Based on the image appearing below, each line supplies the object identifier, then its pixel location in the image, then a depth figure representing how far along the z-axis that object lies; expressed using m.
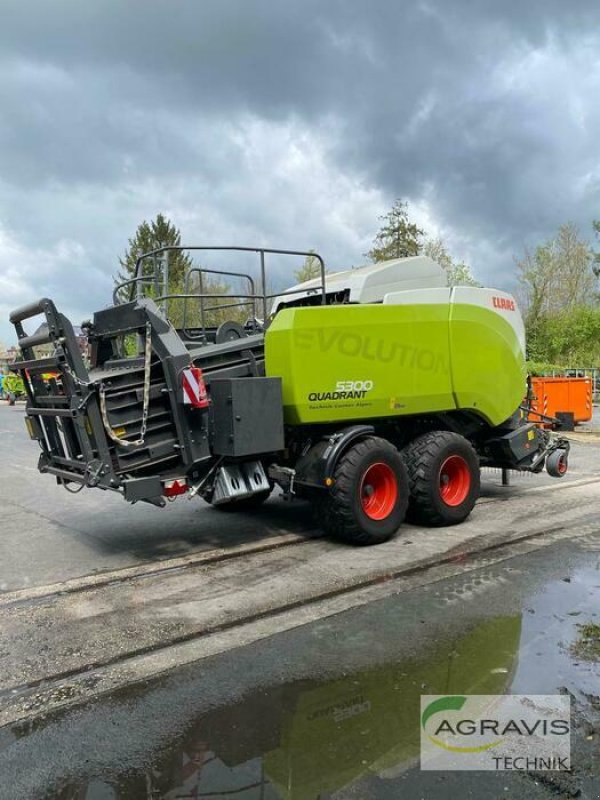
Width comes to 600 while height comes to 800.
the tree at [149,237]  55.69
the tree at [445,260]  33.59
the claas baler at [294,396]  5.87
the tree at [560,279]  35.53
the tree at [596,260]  36.69
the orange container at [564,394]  17.89
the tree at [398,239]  32.03
